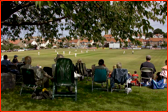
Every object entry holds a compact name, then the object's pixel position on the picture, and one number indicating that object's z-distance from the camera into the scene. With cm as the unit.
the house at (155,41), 15905
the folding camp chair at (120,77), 725
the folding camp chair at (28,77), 636
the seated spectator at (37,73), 638
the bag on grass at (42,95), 625
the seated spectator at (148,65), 891
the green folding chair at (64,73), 612
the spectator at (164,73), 858
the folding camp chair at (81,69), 966
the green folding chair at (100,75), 742
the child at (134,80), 910
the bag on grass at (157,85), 828
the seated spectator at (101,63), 777
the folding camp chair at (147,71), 880
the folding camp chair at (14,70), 914
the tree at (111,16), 636
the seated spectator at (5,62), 991
